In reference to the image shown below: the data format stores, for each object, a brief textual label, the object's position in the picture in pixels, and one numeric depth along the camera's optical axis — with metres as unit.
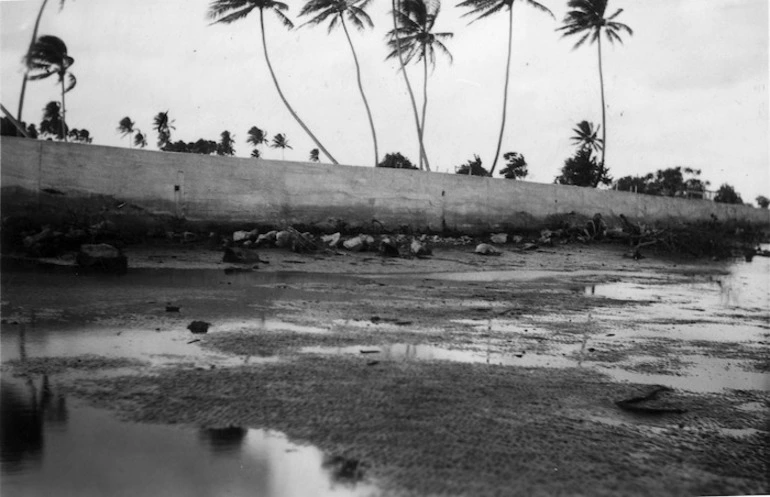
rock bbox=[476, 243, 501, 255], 11.36
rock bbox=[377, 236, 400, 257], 9.89
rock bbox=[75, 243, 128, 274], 6.80
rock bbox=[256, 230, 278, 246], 9.60
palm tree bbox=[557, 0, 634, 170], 21.80
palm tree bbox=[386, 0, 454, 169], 21.91
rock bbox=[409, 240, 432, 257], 10.12
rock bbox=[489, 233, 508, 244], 12.95
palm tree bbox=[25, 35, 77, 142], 7.06
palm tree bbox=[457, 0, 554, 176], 14.81
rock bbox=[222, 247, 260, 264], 8.13
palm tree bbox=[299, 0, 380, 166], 19.02
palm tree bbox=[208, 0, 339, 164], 14.80
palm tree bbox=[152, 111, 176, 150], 20.53
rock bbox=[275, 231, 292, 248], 9.62
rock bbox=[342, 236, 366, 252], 10.16
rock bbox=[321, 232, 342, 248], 10.27
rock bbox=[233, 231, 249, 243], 9.79
